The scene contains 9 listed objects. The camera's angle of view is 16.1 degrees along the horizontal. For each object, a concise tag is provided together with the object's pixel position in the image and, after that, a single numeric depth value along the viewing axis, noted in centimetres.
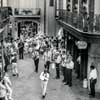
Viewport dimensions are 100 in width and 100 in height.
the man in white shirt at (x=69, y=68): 2011
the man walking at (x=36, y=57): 2409
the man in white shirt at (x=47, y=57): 2322
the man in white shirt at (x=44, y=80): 1764
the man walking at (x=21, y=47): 2938
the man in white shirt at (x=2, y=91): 1425
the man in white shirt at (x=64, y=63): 2108
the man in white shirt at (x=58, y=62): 2194
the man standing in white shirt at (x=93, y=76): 1791
